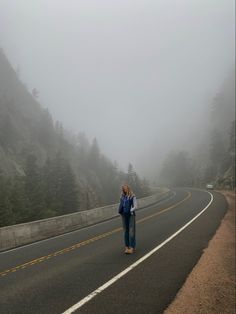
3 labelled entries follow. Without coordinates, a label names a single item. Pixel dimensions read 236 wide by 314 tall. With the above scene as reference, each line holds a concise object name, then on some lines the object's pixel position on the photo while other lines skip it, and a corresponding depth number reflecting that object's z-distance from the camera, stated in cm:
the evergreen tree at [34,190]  4341
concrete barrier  1580
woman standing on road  1165
